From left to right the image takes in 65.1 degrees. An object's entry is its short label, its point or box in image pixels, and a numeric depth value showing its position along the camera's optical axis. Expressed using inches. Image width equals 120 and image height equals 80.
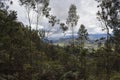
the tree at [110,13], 487.2
